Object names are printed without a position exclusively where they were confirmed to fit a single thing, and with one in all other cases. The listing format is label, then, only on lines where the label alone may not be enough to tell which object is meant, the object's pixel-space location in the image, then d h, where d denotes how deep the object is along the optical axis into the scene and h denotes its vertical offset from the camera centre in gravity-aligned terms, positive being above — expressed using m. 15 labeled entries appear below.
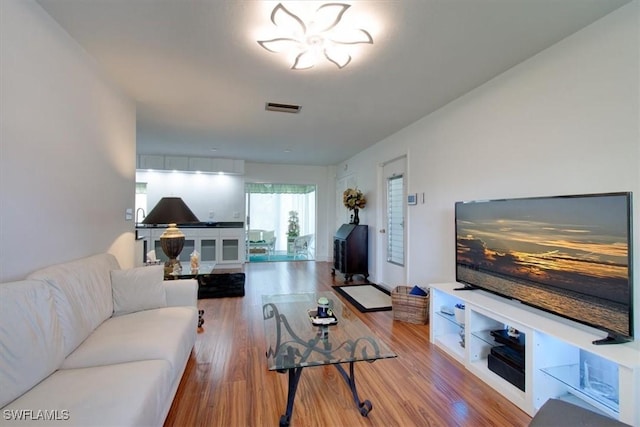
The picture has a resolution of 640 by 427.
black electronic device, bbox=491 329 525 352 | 1.97 -0.87
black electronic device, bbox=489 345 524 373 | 1.86 -0.94
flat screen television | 1.48 -0.24
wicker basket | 3.11 -0.99
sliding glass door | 7.72 -0.12
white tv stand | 1.33 -0.86
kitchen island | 5.78 -0.50
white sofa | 1.10 -0.71
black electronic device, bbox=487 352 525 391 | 1.83 -1.04
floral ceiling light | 1.63 +1.17
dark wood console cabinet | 5.05 -0.61
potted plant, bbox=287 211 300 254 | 8.38 -0.33
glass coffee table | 1.60 -0.79
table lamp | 2.76 +0.00
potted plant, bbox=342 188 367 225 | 5.21 +0.33
